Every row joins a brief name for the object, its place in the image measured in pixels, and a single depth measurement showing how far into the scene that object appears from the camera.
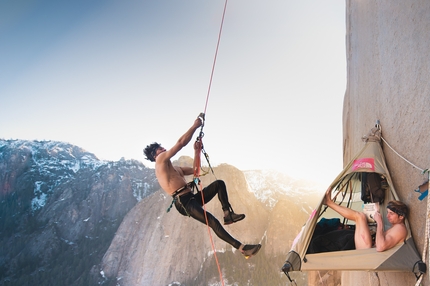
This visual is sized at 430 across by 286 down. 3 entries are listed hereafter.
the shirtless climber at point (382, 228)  3.65
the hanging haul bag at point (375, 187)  4.57
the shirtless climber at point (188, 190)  4.31
